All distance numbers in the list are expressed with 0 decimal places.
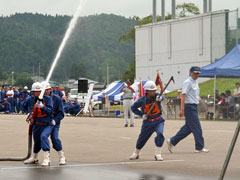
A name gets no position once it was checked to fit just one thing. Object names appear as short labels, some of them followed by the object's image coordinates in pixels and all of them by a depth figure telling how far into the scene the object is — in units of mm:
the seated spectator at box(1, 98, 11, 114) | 42588
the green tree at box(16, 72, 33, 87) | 131125
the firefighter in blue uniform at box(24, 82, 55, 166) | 10828
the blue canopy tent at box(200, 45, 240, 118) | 27375
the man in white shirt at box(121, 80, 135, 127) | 23406
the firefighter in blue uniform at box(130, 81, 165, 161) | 11820
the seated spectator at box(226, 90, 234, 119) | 28625
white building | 58609
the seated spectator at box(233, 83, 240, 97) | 28688
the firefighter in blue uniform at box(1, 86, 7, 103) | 43531
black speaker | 37969
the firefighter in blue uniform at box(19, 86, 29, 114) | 41281
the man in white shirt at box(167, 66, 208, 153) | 13430
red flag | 27366
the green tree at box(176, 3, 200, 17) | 88375
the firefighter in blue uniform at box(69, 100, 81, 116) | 38500
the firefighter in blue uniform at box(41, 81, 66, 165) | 11102
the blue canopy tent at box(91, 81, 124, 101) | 39094
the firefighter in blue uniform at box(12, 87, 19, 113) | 42906
